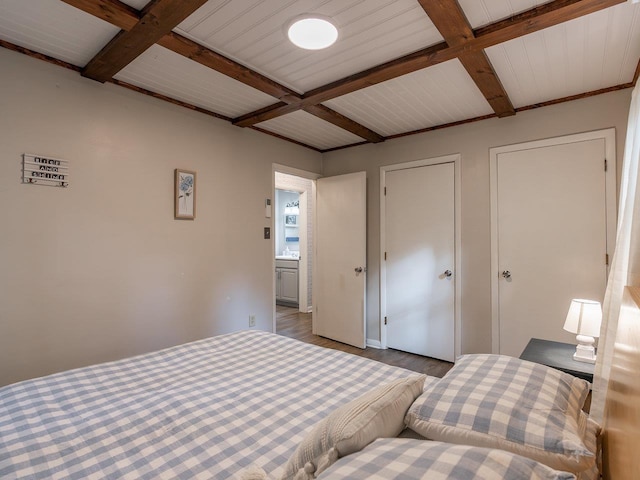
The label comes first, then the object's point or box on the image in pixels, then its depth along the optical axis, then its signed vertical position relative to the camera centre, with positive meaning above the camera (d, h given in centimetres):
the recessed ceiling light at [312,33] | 170 +116
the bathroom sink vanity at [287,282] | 586 -72
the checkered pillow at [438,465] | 66 -48
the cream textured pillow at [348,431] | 85 -53
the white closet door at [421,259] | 328 -16
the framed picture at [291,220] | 702 +50
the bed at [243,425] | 76 -64
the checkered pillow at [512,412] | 84 -50
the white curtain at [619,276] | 108 -12
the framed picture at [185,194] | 274 +42
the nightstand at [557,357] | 172 -67
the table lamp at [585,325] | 183 -46
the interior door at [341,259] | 380 -19
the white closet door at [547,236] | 258 +7
